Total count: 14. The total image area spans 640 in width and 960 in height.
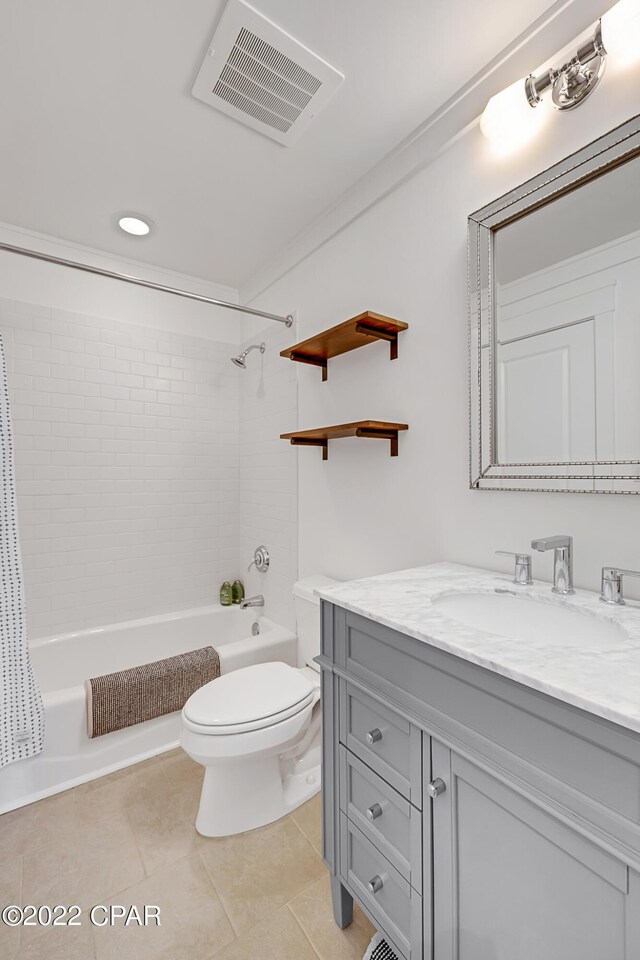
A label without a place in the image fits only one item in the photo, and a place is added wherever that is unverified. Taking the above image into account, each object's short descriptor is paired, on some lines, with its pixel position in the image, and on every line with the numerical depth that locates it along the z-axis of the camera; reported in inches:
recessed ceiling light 83.0
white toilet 56.7
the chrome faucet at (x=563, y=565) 42.4
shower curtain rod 65.5
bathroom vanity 24.0
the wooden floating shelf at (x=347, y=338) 62.9
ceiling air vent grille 48.1
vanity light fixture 40.6
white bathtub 68.1
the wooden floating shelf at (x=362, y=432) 61.1
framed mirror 41.7
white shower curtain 60.1
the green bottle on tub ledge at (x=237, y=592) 110.5
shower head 105.0
